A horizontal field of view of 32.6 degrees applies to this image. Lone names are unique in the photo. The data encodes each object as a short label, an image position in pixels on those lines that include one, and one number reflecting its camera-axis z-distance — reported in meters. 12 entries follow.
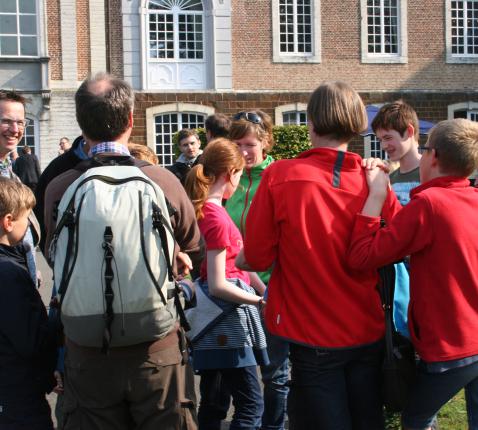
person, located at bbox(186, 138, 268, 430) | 4.68
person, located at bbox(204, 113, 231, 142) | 6.66
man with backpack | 3.13
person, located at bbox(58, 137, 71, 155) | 22.06
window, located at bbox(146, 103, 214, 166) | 27.19
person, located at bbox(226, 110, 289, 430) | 4.91
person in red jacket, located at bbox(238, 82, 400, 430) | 3.61
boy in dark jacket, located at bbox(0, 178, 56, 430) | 3.62
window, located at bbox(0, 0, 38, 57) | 26.19
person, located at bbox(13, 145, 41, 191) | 16.07
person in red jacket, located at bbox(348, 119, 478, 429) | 3.63
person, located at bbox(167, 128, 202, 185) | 8.09
